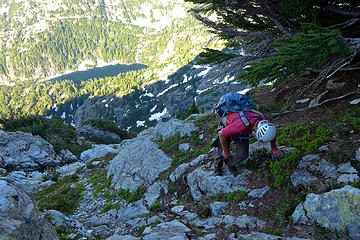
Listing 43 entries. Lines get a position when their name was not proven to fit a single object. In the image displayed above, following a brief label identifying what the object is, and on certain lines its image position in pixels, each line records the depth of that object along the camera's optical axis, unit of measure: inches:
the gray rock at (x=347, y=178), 161.0
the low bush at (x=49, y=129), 821.9
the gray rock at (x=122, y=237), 199.2
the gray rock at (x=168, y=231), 186.2
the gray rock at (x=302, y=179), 186.1
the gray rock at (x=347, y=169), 171.8
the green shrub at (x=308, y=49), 161.8
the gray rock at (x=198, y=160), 318.0
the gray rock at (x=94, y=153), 740.6
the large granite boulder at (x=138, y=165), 357.4
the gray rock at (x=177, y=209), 244.3
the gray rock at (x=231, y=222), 175.9
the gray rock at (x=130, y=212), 275.8
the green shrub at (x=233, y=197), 211.7
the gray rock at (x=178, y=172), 313.1
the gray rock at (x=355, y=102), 255.1
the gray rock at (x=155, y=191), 298.0
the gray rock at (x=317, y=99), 303.1
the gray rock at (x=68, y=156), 751.7
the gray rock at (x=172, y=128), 451.8
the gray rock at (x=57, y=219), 229.3
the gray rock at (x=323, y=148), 209.1
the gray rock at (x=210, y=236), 176.6
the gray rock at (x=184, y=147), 390.1
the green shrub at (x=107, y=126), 1699.1
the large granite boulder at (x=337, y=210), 134.0
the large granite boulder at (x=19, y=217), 140.6
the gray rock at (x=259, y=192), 204.2
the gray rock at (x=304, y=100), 331.4
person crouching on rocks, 166.7
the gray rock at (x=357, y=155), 177.6
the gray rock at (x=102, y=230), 249.8
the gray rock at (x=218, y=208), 212.1
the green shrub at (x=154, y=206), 275.9
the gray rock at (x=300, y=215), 156.6
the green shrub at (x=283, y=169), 200.4
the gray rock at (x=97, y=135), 1561.3
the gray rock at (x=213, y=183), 229.1
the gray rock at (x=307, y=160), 202.8
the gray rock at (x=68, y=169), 568.7
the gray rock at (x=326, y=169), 180.4
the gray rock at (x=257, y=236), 152.3
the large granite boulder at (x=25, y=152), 628.7
